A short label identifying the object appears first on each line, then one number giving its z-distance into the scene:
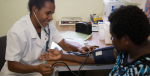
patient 0.69
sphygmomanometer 0.96
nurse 0.96
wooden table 0.99
